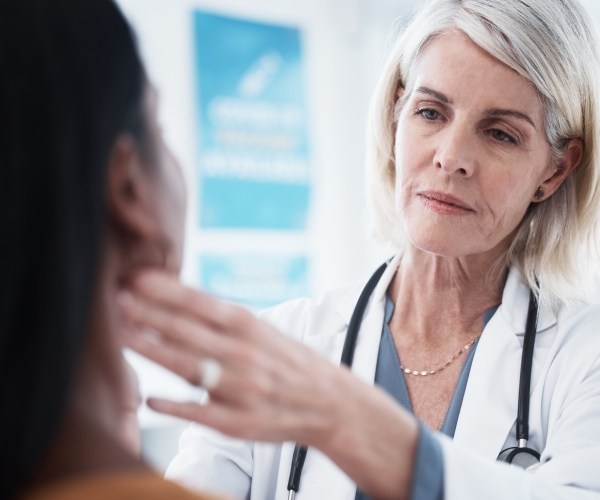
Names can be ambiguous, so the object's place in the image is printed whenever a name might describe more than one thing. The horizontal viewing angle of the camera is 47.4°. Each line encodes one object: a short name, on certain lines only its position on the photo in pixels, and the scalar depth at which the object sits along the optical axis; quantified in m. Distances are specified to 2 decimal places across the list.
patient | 0.59
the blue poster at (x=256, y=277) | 3.58
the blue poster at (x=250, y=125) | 3.57
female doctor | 1.23
